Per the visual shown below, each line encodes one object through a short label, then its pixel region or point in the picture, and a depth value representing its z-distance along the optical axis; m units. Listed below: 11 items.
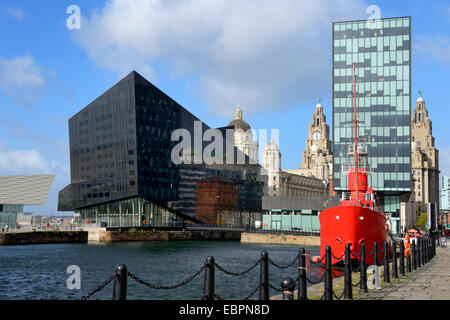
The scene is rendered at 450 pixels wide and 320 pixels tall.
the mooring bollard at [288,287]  11.65
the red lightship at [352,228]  36.31
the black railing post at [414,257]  25.48
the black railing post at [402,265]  22.08
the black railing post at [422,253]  28.71
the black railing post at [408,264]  23.91
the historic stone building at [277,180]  188.00
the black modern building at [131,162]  93.69
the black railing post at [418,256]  26.83
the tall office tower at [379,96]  89.81
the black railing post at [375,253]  17.86
